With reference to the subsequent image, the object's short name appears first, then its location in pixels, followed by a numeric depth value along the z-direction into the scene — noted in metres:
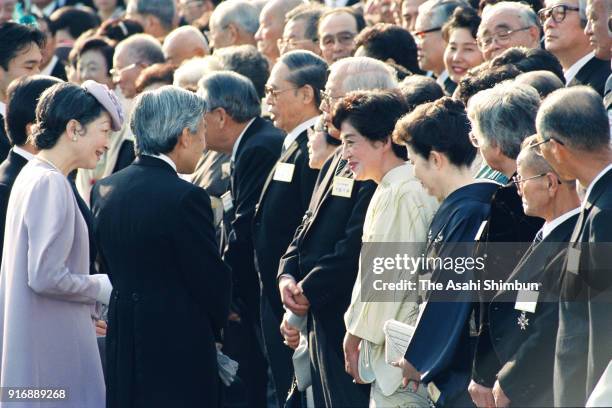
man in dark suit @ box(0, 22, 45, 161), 14.98
